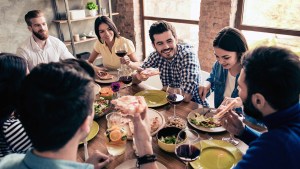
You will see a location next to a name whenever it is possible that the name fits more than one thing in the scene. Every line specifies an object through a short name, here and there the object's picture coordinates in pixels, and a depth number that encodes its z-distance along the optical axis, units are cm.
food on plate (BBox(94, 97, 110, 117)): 160
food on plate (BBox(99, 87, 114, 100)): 188
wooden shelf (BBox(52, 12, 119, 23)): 415
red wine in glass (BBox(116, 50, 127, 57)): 230
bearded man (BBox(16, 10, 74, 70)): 289
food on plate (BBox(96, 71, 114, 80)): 228
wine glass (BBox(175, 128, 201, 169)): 105
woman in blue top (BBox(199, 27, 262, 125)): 181
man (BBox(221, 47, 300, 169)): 88
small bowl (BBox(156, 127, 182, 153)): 128
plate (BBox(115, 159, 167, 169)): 112
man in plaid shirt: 213
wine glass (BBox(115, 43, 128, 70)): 230
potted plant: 450
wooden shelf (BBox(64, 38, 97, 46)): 443
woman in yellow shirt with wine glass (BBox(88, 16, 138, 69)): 293
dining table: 117
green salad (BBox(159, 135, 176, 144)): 123
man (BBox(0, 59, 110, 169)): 71
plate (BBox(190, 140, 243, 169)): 113
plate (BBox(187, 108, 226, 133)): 139
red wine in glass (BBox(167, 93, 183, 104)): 154
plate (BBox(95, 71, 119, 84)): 224
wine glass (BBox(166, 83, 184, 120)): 154
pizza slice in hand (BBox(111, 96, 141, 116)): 118
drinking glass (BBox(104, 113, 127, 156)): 120
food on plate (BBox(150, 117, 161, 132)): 142
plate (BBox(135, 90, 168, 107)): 177
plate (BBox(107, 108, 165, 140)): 137
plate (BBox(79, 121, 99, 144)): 137
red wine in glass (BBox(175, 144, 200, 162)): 105
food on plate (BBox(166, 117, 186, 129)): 143
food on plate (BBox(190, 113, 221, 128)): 144
